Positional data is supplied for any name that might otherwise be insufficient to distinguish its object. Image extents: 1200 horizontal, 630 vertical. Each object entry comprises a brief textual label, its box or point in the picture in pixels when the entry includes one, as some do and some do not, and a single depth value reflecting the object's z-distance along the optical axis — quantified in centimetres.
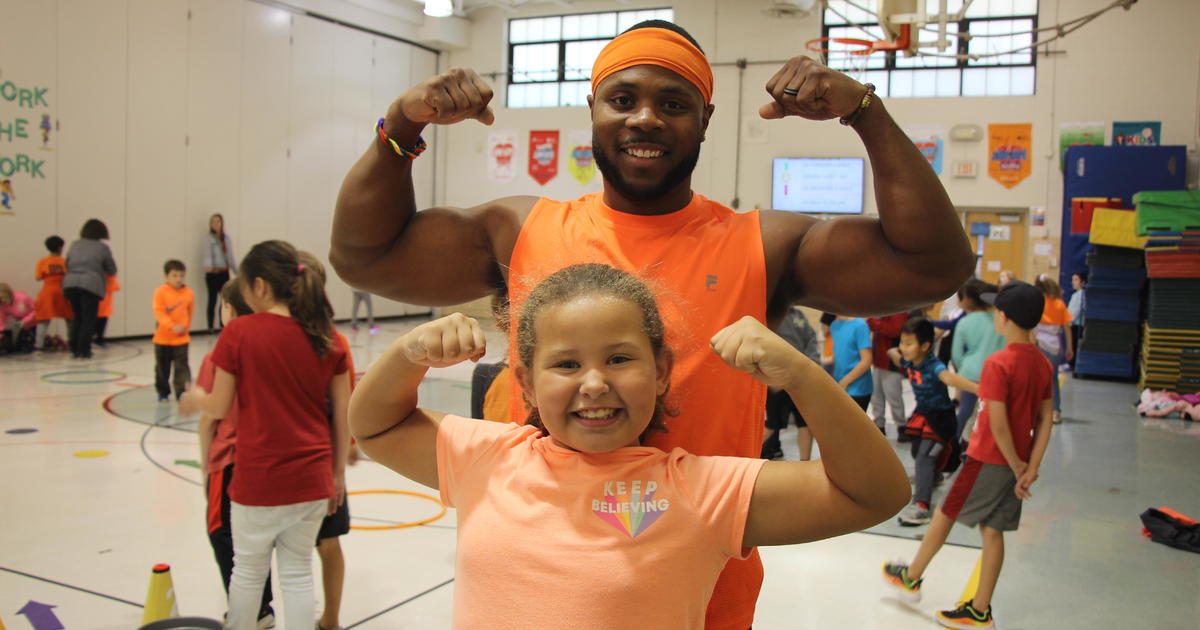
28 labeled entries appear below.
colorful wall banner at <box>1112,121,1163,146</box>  1243
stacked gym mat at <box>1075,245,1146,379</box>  1139
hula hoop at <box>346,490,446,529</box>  483
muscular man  145
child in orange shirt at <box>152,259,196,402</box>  742
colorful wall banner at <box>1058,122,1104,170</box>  1271
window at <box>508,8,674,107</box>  1567
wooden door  1323
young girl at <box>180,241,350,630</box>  302
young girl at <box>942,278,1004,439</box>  607
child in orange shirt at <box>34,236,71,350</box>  1066
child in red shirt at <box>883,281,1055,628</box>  380
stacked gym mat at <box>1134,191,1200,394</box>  1005
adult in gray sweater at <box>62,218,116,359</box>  1014
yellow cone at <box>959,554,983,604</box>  409
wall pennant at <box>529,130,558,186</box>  1598
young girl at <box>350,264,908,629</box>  124
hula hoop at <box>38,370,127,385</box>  871
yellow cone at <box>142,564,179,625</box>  301
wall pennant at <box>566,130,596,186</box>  1565
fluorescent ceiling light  1037
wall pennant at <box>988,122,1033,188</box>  1302
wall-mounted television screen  1361
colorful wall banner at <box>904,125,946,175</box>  1330
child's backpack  491
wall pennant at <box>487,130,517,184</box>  1647
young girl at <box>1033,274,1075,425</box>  823
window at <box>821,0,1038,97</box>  1297
